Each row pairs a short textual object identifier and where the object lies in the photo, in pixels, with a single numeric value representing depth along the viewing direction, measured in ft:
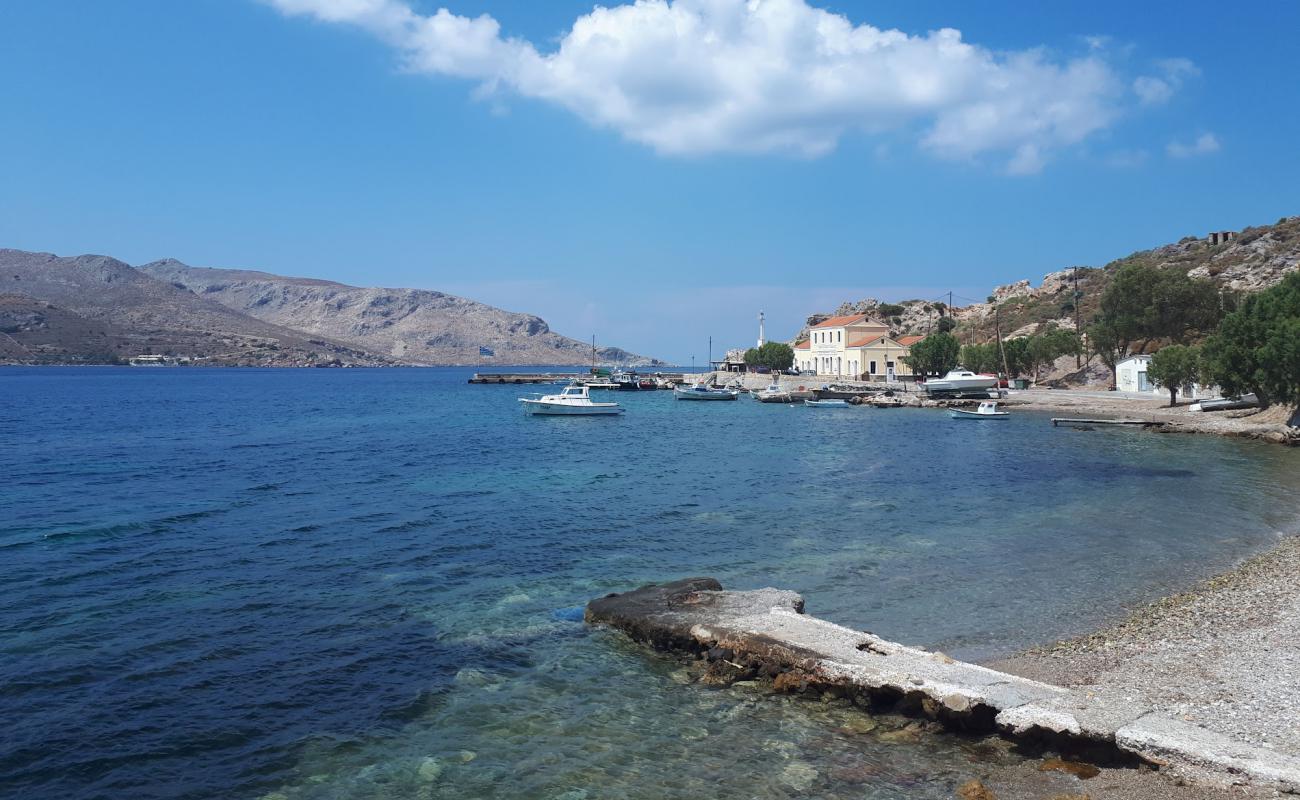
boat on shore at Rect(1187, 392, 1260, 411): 169.99
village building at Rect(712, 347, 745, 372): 497.87
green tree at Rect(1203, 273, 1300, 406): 130.31
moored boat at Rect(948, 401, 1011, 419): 200.03
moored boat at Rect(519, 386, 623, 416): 222.28
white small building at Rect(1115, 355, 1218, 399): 222.07
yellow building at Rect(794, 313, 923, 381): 343.26
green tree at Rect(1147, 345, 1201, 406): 184.14
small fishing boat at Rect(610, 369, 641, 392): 384.68
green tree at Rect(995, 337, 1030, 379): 281.13
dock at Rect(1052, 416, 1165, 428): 163.34
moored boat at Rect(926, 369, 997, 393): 256.73
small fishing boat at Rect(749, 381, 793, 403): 286.46
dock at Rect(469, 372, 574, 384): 469.57
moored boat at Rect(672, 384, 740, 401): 306.92
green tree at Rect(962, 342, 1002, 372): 296.51
